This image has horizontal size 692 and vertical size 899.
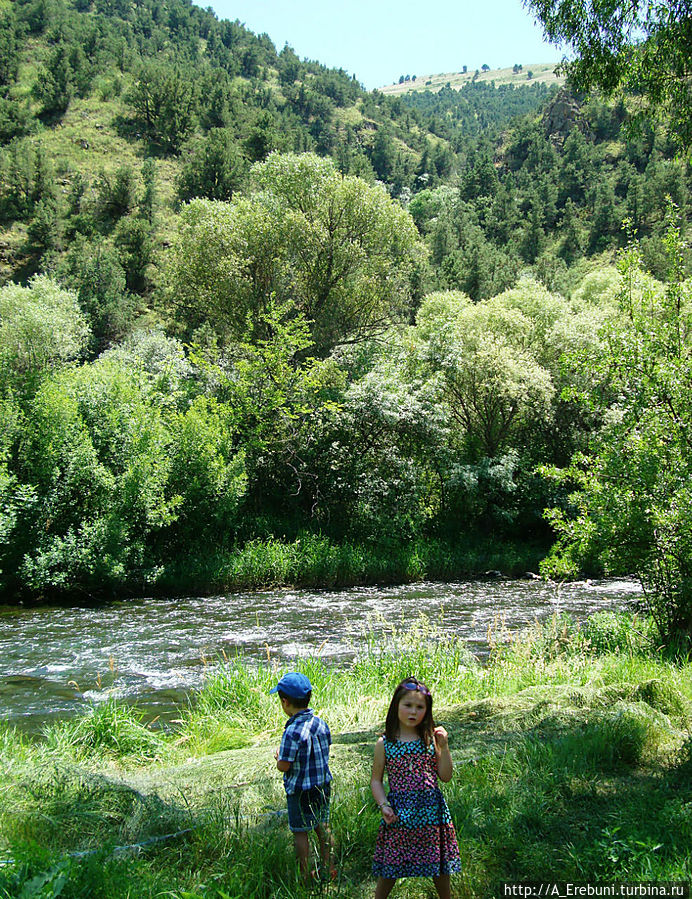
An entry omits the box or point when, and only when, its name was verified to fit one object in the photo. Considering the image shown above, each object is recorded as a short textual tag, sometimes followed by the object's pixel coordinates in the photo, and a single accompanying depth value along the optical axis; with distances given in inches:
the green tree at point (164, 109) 2881.4
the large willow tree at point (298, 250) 1078.4
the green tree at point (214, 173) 2288.4
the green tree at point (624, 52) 306.7
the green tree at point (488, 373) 1032.2
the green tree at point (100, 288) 1743.4
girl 128.3
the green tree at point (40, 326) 1352.1
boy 153.3
